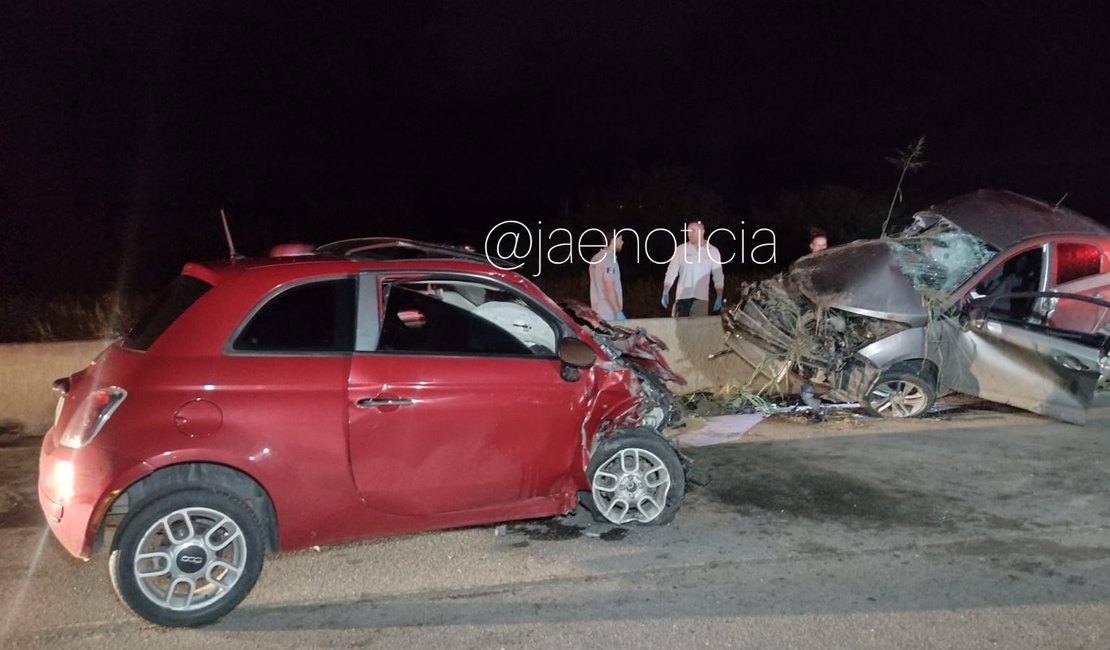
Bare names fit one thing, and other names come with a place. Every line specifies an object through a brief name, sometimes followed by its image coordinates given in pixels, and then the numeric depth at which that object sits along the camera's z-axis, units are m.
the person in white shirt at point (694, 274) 10.23
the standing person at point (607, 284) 9.62
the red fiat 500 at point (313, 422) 4.16
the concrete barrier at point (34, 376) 8.08
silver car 7.77
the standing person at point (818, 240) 9.88
